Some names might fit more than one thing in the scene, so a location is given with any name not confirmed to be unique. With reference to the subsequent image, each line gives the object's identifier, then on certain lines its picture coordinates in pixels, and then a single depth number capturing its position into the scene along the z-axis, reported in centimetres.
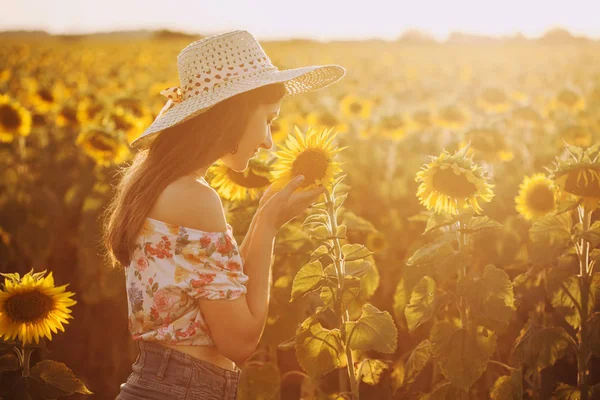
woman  231
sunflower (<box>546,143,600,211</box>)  270
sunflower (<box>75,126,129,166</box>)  599
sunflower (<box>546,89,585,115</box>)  877
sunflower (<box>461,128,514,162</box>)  580
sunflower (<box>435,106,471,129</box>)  890
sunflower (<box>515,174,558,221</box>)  344
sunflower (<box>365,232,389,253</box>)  489
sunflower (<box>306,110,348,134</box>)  817
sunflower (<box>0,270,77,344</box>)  285
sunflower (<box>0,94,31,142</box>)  721
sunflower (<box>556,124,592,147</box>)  642
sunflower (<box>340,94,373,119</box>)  1009
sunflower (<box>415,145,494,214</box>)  268
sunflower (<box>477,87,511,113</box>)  973
